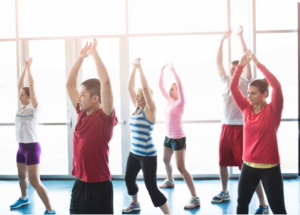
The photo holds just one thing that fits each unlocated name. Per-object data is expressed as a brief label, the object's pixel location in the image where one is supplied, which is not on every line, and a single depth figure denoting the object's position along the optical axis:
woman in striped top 2.59
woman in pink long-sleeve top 3.26
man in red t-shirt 1.83
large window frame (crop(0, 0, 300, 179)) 4.25
